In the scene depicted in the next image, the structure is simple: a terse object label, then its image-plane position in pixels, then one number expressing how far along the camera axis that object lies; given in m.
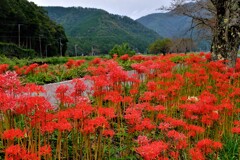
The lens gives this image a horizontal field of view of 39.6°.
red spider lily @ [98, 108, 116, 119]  3.55
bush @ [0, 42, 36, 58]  56.66
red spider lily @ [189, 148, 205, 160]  3.22
